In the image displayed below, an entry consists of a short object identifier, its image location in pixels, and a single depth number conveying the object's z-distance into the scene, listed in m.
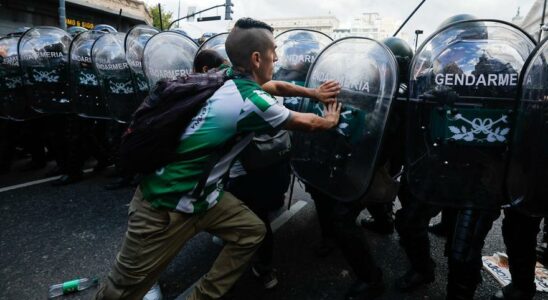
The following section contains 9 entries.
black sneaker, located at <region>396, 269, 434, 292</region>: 2.47
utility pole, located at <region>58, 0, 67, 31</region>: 12.26
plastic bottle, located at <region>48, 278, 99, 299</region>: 2.36
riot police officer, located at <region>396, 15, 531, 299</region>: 1.71
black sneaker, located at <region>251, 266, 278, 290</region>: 2.49
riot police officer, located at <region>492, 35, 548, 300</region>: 1.60
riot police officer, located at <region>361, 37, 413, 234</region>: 2.07
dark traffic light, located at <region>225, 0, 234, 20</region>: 18.91
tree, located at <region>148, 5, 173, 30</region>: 30.73
